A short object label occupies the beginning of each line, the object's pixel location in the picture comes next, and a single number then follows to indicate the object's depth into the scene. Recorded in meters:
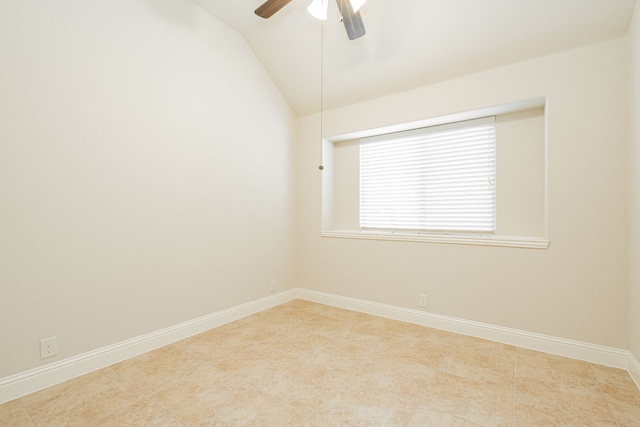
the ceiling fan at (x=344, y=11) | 1.84
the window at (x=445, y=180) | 2.63
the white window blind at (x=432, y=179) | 2.87
